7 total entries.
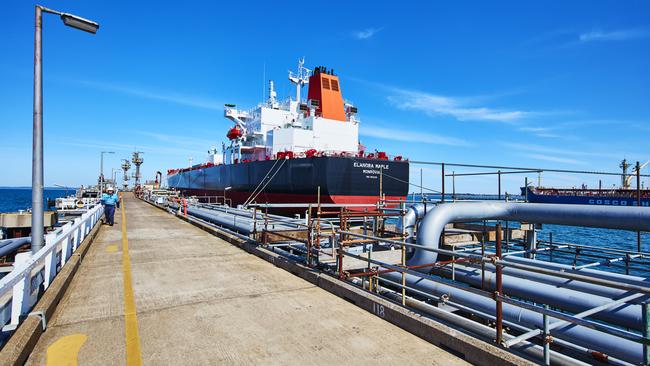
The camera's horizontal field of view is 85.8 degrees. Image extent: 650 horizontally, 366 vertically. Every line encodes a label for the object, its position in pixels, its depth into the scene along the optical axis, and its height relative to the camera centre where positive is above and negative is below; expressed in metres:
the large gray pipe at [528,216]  7.38 -0.70
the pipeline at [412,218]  10.46 -0.95
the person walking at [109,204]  16.23 -0.84
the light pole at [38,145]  6.50 +0.78
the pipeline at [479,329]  3.38 -1.70
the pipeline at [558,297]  5.85 -2.23
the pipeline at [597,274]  6.40 -1.92
